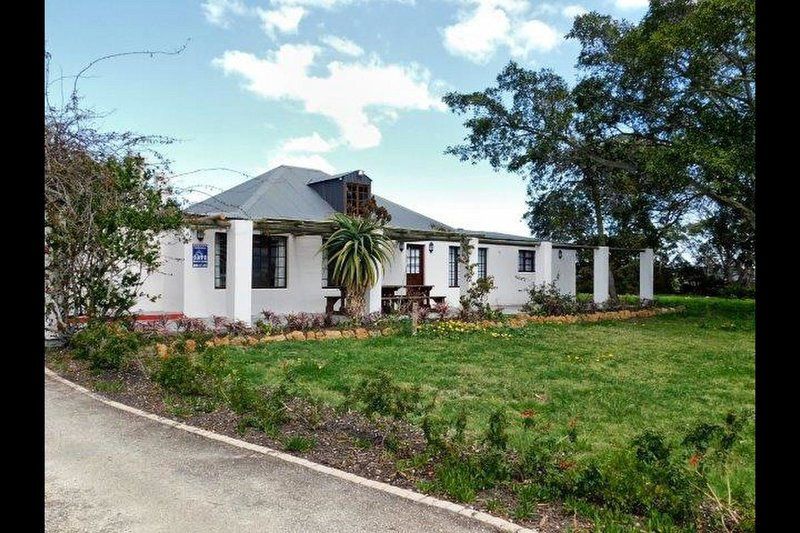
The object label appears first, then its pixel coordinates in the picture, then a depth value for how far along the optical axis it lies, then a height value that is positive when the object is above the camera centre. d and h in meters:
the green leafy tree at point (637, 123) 13.84 +4.59
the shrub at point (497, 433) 3.90 -1.13
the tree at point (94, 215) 8.10 +0.80
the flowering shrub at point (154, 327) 8.70 -0.96
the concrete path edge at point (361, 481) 3.18 -1.41
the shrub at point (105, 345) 7.06 -0.99
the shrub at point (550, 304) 15.91 -0.96
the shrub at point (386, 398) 4.69 -1.09
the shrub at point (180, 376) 5.95 -1.16
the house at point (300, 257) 13.41 +0.39
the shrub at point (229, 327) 10.52 -1.09
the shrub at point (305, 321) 11.33 -1.06
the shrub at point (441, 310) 13.98 -1.00
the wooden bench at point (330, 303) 12.87 -0.81
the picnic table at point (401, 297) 15.09 -0.76
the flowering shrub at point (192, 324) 9.70 -0.99
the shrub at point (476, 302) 14.05 -0.82
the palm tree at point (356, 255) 13.31 +0.34
